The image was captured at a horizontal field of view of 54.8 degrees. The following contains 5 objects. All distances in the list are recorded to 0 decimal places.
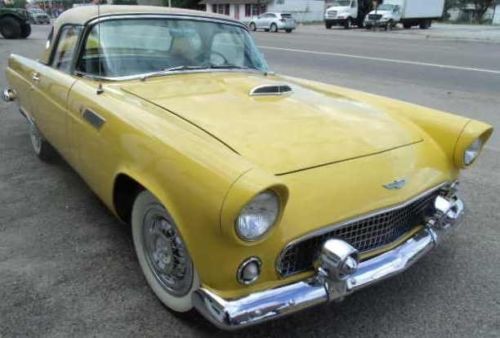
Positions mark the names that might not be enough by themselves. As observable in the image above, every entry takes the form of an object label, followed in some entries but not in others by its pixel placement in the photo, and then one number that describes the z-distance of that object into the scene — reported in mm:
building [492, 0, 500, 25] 44344
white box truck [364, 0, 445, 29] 31766
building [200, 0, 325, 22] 48281
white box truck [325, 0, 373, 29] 34312
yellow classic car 2049
